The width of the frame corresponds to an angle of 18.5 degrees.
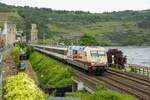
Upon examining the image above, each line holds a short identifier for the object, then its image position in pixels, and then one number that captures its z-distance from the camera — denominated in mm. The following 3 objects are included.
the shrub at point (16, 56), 56953
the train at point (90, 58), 48875
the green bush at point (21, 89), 13031
